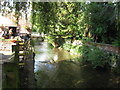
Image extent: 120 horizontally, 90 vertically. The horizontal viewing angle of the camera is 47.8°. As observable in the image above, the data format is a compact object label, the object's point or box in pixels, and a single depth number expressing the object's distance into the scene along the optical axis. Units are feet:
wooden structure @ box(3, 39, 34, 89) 7.56
